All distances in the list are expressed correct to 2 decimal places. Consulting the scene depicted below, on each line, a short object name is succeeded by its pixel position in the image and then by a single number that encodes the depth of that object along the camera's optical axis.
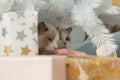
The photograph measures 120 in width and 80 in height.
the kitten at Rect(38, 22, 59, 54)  1.06
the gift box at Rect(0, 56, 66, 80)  0.77
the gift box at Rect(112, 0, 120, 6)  1.14
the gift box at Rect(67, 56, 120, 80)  0.81
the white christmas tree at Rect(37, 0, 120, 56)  0.96
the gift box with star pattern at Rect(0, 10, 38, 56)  0.92
